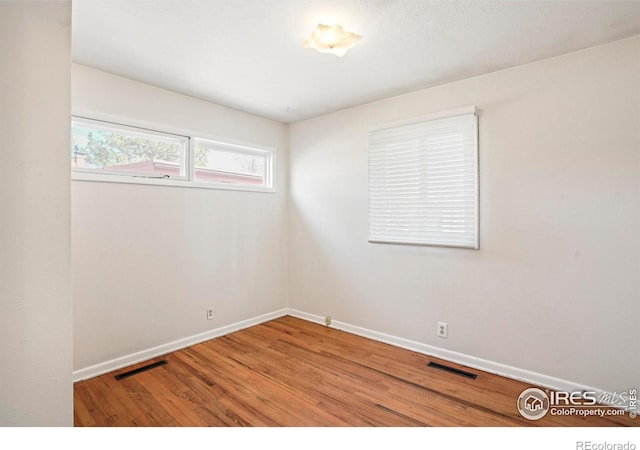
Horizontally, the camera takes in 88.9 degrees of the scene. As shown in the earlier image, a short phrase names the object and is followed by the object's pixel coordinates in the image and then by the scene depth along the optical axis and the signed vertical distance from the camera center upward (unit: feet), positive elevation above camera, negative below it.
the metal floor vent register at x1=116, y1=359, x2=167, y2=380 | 8.71 -4.08
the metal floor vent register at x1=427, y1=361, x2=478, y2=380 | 8.77 -4.12
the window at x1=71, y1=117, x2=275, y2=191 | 8.82 +2.10
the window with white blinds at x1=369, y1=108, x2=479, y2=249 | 9.32 +1.29
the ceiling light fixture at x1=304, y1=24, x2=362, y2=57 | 6.47 +3.73
